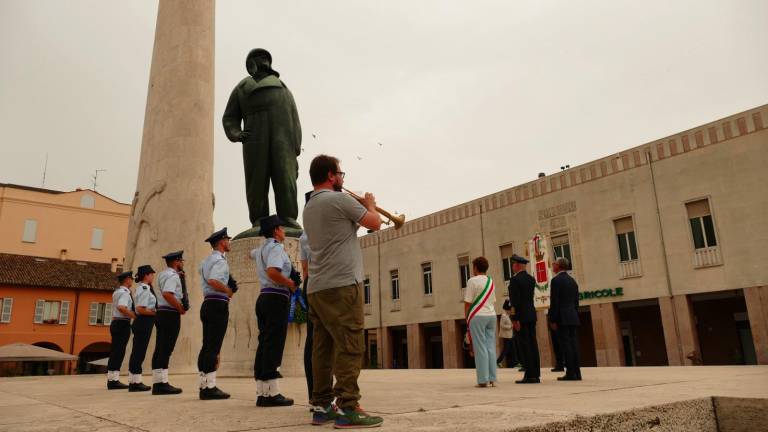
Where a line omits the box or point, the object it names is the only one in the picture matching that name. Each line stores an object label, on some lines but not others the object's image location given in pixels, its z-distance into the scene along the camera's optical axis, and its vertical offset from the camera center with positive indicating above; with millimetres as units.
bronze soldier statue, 9781 +3721
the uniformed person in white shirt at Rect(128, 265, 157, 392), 7832 +521
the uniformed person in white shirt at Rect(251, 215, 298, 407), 4910 +450
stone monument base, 9438 +465
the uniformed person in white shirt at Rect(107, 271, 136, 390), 8969 +523
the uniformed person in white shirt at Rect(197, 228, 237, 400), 5891 +565
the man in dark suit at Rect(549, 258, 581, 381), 7715 +398
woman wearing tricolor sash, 7180 +427
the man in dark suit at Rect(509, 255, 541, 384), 7504 +483
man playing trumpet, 3580 +466
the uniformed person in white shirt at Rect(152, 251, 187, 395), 6915 +504
